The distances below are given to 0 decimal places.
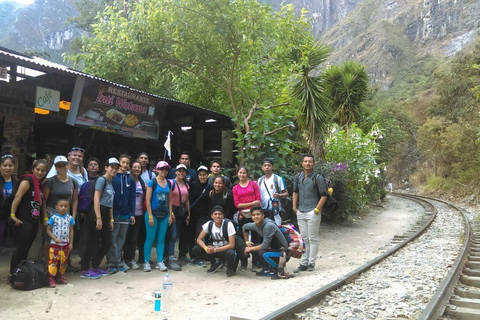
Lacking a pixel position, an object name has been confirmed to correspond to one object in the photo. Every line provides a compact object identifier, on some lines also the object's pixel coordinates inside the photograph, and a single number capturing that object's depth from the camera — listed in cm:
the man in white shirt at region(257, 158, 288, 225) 650
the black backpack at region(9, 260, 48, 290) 470
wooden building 700
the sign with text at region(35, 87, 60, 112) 700
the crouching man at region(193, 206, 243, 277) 582
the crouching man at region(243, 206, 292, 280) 580
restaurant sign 754
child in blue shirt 496
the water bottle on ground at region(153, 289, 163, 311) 423
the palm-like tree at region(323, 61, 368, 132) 1566
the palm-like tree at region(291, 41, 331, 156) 1086
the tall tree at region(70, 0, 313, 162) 867
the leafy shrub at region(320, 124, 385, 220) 1156
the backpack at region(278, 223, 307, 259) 599
